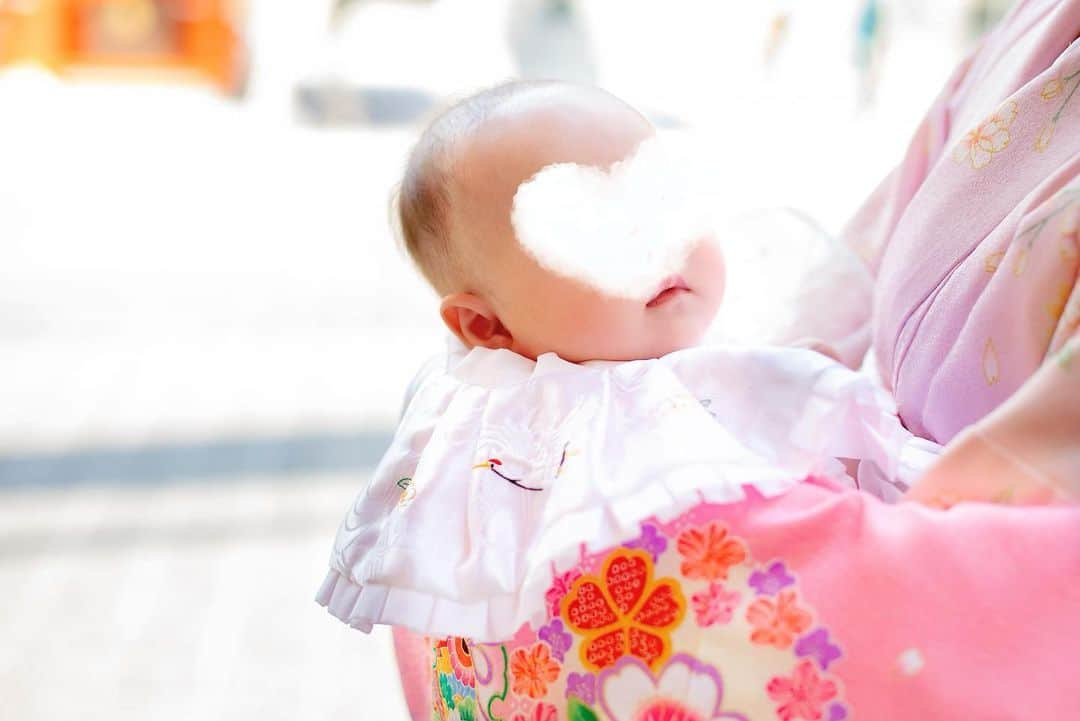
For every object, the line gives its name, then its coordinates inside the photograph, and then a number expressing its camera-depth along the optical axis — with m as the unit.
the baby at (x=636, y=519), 1.01
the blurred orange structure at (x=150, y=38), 7.09
